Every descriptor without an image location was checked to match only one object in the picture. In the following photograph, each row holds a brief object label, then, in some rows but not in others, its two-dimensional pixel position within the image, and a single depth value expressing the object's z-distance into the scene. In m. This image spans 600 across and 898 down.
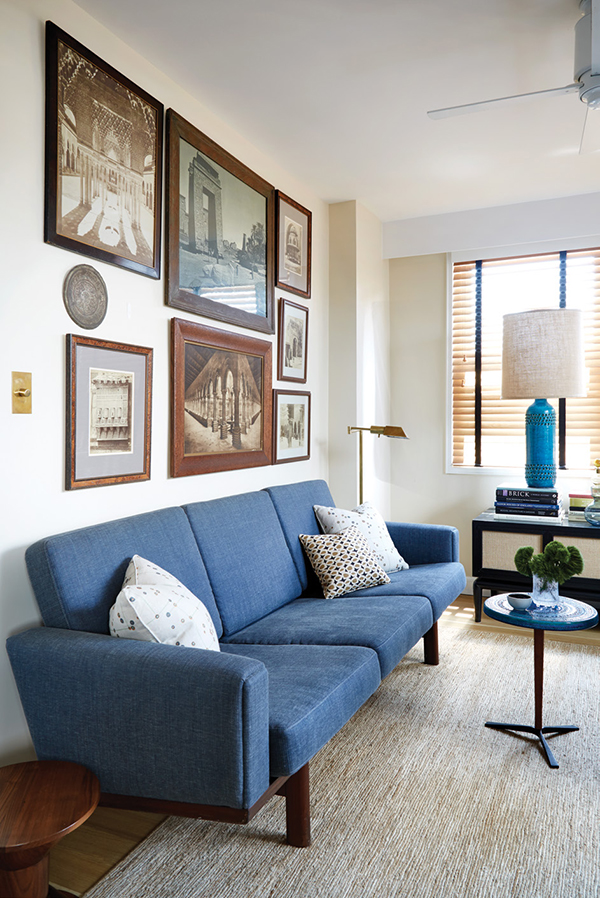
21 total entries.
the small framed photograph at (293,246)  3.56
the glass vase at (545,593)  2.45
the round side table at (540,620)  2.27
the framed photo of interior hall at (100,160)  2.06
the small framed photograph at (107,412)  2.16
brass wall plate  1.95
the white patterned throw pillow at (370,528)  3.26
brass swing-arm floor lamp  3.80
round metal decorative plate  2.14
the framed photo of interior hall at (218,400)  2.71
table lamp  3.82
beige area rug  1.69
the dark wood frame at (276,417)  3.52
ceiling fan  2.15
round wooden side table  1.40
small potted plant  2.39
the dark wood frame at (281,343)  3.56
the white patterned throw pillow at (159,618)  1.81
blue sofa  1.56
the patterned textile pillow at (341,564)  2.97
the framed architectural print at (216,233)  2.66
